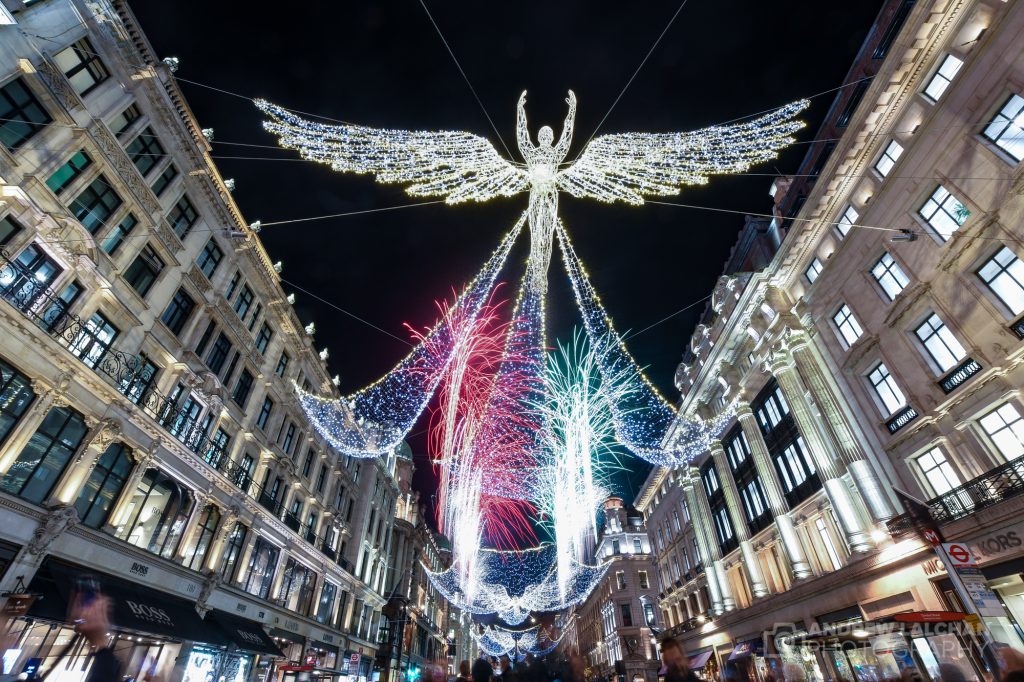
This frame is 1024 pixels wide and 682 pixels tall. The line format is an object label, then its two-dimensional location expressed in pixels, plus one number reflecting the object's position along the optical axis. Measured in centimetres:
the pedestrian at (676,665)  638
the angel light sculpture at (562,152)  1355
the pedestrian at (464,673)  1015
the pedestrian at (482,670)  856
